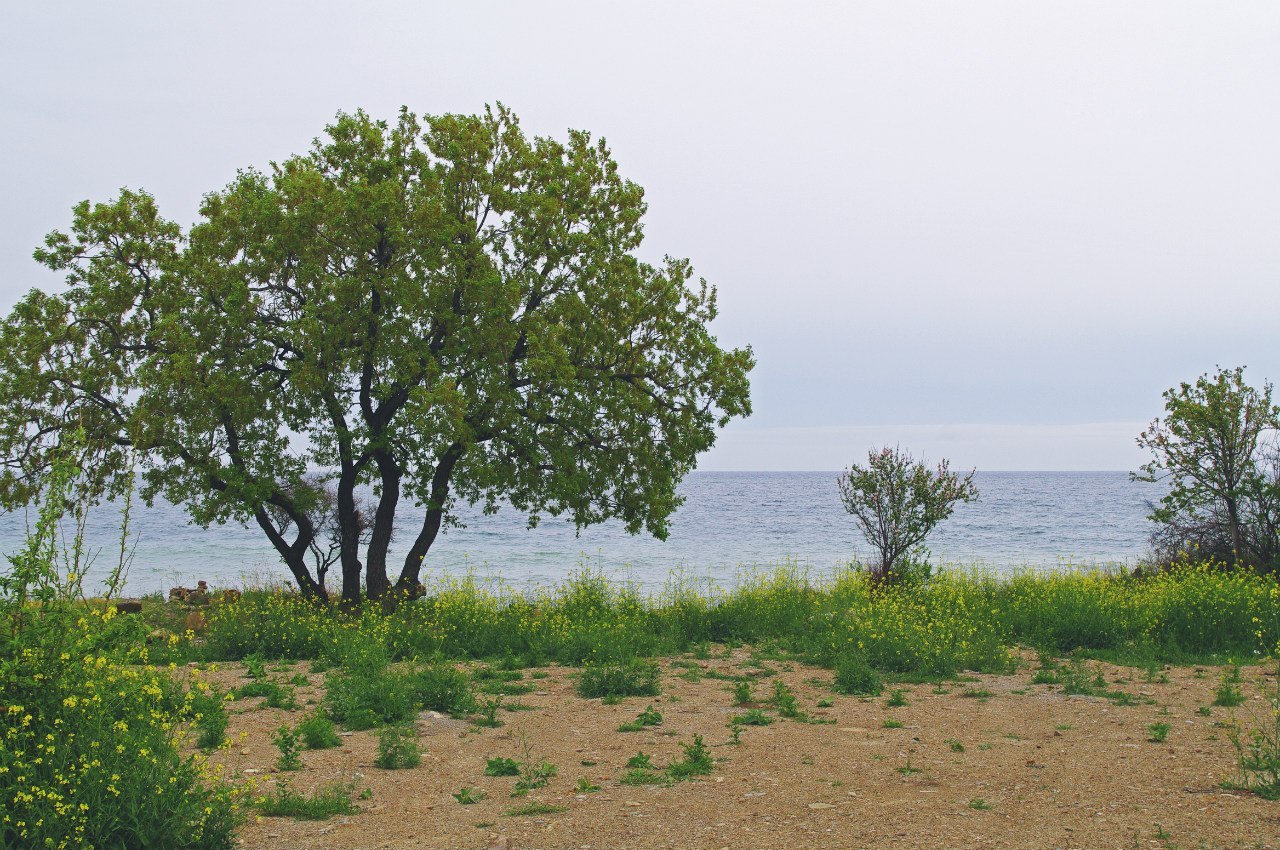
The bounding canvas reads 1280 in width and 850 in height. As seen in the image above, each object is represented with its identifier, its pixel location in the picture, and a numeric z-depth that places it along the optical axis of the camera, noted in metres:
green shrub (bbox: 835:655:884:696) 10.56
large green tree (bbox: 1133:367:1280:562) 17.59
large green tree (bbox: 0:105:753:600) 14.86
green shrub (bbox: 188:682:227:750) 7.50
